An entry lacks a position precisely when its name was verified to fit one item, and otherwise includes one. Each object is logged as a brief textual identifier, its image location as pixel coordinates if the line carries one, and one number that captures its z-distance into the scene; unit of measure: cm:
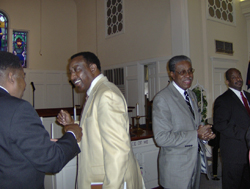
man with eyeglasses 173
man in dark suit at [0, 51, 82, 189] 106
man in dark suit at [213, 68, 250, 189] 246
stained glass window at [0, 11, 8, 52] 858
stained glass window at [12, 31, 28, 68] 882
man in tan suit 126
